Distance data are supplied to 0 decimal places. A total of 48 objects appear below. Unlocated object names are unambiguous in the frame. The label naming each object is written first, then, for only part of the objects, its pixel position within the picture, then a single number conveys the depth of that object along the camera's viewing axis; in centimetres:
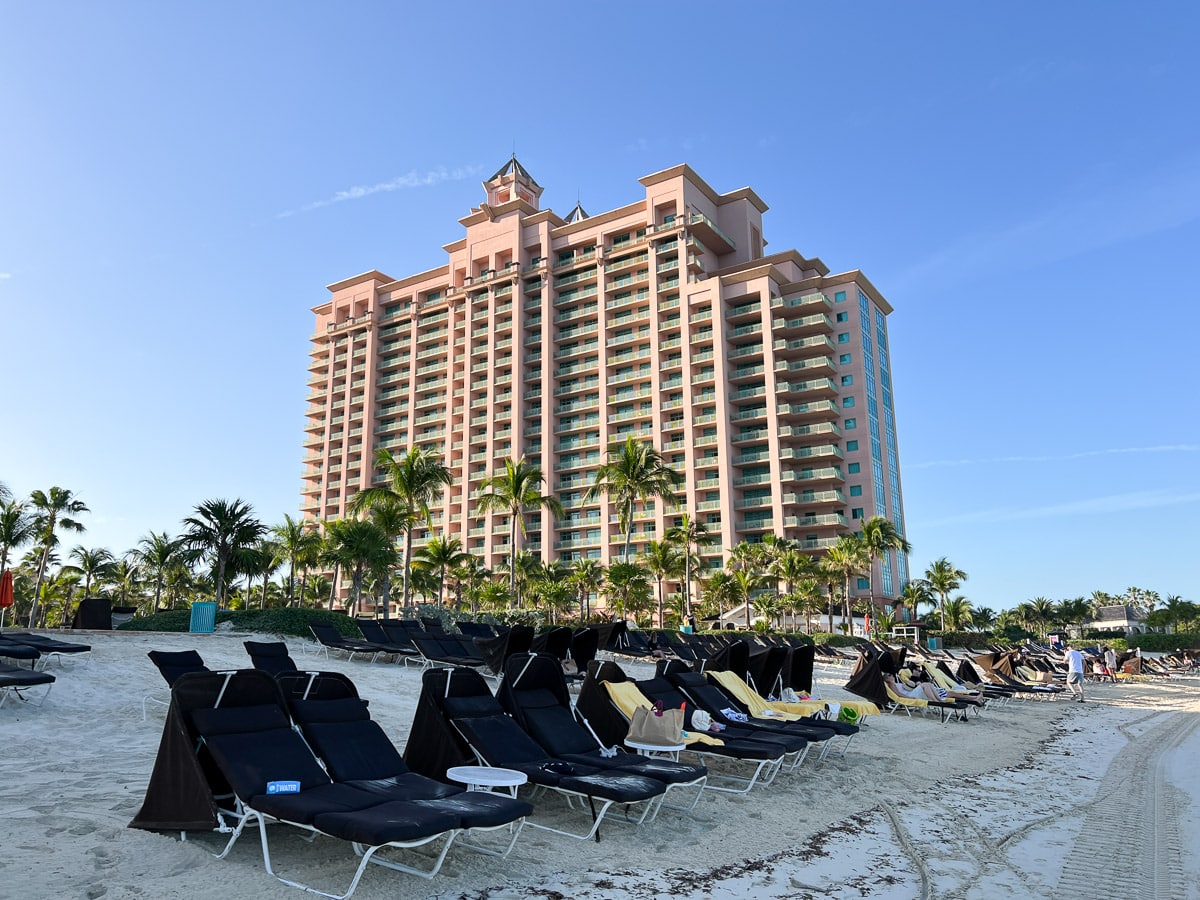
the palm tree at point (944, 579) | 6303
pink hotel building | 6450
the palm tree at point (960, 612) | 7099
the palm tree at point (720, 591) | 5621
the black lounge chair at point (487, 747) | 563
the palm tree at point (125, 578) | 6556
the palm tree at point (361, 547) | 3306
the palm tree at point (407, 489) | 3406
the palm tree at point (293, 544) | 5012
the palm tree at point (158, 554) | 5203
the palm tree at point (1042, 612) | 7919
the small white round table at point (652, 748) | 705
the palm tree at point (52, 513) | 4619
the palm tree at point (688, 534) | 5194
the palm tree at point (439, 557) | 4788
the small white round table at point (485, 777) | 516
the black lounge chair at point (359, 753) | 469
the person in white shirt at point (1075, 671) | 2153
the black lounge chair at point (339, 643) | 1633
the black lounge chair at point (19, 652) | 1031
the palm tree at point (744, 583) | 5381
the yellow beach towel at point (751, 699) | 988
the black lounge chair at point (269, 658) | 1050
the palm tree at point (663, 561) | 5309
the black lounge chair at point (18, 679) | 820
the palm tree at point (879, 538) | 5281
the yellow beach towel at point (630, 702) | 763
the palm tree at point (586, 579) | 5819
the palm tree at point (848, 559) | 5222
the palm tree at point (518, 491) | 4041
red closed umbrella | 1573
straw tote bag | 730
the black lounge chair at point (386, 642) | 1620
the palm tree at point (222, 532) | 2719
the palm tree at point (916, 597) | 6162
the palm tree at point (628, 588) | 5206
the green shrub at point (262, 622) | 2064
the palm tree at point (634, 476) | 4284
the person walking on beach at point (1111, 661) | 3112
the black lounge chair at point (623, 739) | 729
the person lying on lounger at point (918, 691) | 1505
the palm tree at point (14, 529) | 4250
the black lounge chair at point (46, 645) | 1114
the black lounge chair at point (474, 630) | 1911
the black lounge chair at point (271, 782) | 418
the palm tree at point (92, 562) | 6241
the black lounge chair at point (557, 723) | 618
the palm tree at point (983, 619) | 7581
